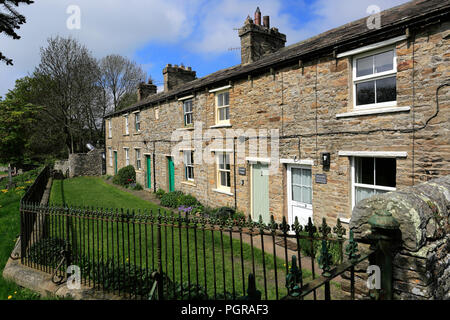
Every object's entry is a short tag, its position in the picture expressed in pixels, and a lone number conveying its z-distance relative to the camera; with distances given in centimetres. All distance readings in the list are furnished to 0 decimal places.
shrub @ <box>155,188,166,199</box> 1682
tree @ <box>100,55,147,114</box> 3706
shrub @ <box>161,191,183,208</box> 1415
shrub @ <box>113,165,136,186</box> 2171
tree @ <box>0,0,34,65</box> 500
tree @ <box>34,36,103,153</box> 2931
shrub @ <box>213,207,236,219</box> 1125
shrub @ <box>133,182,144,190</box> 2031
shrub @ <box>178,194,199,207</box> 1388
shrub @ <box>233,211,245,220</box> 1095
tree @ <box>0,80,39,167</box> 2878
